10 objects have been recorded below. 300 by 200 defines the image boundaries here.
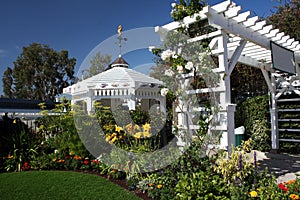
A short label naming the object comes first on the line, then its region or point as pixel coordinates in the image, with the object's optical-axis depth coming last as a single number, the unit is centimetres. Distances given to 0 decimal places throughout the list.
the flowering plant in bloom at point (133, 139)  406
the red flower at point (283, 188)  272
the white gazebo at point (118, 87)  768
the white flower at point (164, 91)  394
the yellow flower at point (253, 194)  254
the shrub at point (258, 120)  707
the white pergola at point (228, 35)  362
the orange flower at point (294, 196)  252
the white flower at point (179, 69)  379
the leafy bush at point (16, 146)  477
